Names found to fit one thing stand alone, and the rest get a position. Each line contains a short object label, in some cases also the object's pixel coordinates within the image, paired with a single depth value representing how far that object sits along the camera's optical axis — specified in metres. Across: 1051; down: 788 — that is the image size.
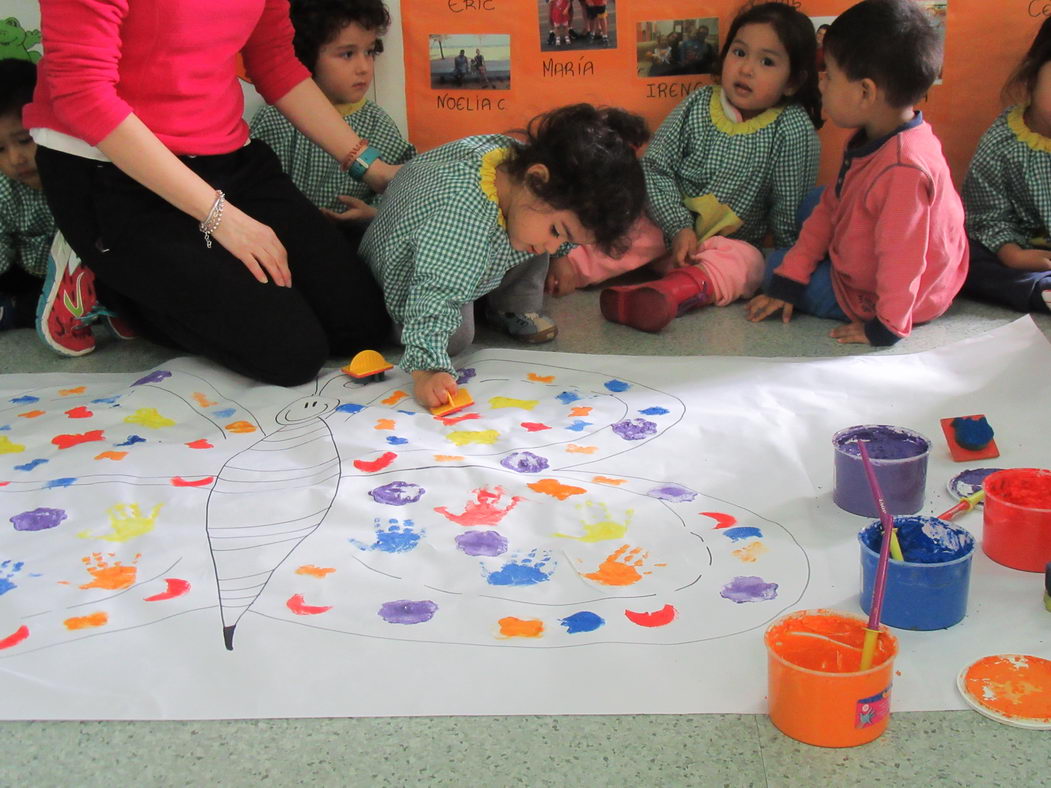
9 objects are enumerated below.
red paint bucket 0.97
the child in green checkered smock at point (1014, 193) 1.82
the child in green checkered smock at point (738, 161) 1.94
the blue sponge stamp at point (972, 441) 1.20
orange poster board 2.06
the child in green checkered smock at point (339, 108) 1.94
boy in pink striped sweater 1.61
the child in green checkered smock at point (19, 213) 1.78
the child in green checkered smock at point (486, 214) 1.43
